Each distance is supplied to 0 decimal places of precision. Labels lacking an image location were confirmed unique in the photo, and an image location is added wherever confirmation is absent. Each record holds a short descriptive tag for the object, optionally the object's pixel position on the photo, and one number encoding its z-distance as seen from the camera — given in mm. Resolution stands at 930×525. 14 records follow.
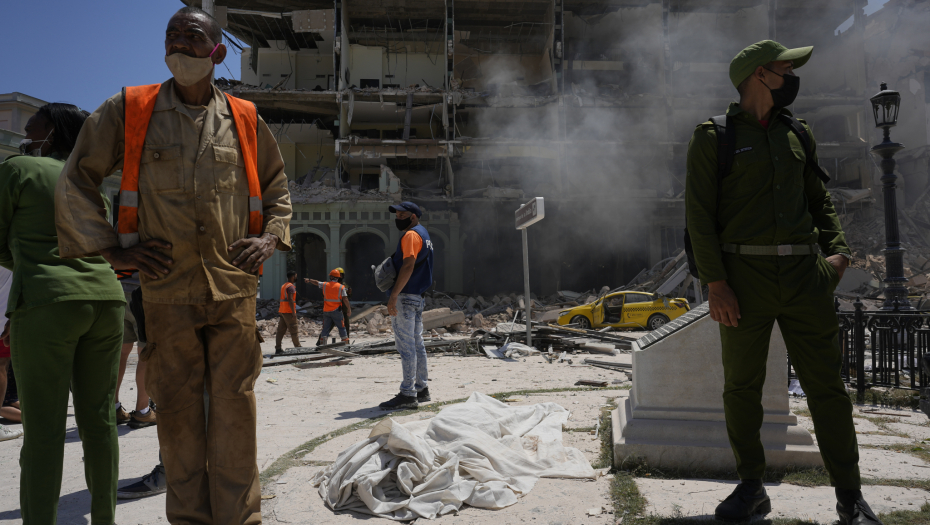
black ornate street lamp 7383
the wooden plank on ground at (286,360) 8977
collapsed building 26141
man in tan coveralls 1934
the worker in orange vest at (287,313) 10906
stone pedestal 3047
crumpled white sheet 2664
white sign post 9055
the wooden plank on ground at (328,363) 8859
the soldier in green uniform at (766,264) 2312
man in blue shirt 5184
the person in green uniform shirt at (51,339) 2057
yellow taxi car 15891
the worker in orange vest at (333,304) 11461
